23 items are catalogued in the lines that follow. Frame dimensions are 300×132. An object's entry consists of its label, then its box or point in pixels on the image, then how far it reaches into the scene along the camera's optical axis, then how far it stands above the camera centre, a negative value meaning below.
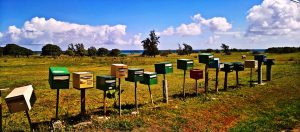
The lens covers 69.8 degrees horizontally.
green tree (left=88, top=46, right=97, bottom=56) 74.27 +1.66
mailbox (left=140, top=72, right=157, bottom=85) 9.19 -0.96
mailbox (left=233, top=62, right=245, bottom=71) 12.77 -0.61
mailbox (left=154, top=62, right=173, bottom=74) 9.74 -0.56
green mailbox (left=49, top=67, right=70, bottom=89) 7.23 -0.76
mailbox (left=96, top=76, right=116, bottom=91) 7.98 -1.01
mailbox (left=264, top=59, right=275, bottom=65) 15.23 -0.44
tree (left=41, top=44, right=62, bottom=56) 75.83 +2.03
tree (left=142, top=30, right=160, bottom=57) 61.85 +3.39
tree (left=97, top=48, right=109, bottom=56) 81.84 +1.83
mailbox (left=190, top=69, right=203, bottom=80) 10.95 -0.93
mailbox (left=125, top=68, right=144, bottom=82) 8.69 -0.74
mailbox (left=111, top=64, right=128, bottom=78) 8.22 -0.55
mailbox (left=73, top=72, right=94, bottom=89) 7.54 -0.85
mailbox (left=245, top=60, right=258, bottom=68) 13.75 -0.47
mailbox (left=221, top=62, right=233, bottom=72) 12.34 -0.65
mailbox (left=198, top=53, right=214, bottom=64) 11.37 -0.12
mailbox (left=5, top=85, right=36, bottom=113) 6.35 -1.35
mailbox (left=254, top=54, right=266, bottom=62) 13.97 -0.14
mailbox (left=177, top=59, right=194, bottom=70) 10.51 -0.40
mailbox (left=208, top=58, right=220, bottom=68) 11.59 -0.39
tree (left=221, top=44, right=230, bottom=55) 68.48 +2.81
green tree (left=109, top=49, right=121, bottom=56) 72.94 +1.27
